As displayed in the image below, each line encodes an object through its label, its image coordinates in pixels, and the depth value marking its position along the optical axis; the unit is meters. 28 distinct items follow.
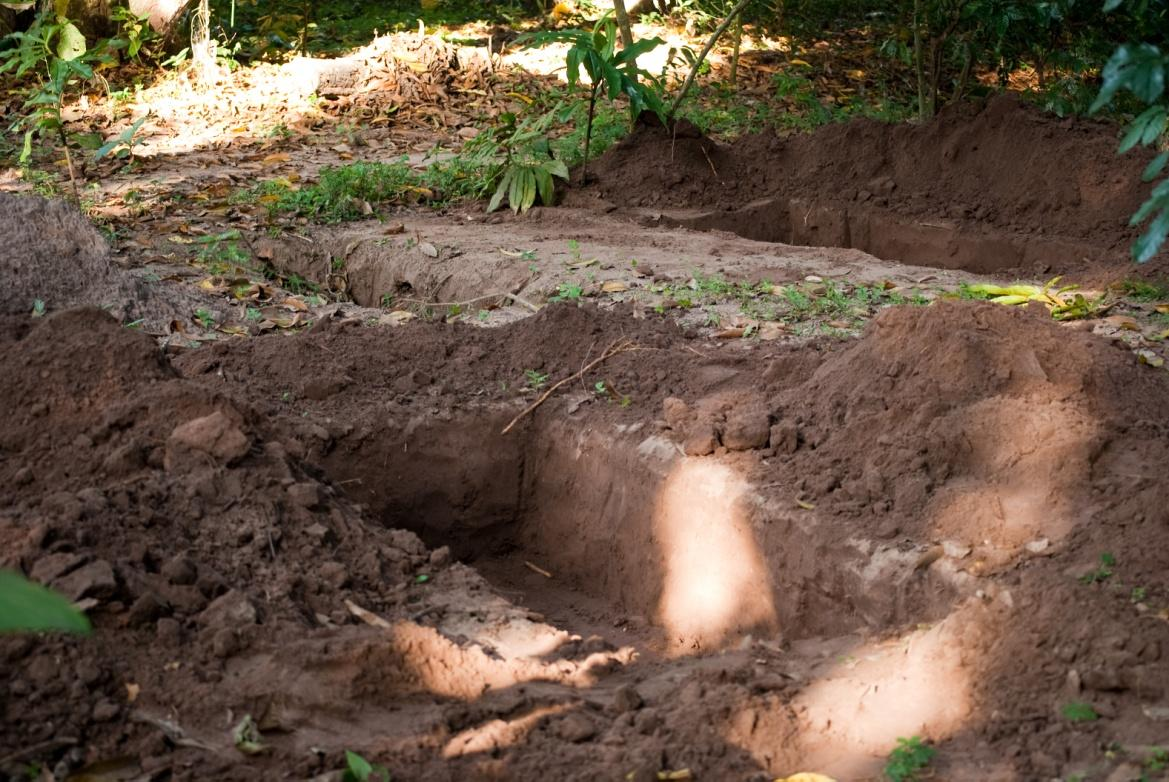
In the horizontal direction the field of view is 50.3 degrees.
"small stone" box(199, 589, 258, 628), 3.16
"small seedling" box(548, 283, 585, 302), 6.06
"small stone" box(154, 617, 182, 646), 3.05
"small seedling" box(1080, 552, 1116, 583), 3.23
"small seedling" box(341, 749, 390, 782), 2.64
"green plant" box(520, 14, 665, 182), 7.88
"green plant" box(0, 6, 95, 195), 7.29
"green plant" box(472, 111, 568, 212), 7.97
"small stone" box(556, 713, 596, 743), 2.88
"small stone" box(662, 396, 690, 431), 4.51
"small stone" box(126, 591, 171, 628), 3.06
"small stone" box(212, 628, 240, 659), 3.05
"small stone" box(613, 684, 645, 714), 3.04
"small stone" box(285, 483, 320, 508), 3.78
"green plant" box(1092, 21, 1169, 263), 2.25
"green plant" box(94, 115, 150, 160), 8.84
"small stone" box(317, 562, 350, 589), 3.51
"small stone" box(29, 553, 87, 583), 3.11
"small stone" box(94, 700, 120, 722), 2.70
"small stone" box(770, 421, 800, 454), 4.21
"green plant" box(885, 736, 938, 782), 2.72
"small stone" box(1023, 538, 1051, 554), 3.46
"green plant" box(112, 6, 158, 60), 10.62
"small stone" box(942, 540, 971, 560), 3.55
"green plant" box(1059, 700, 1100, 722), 2.82
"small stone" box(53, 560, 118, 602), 3.03
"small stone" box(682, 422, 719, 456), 4.31
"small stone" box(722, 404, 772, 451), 4.25
